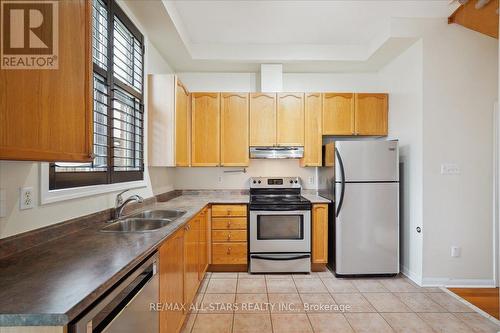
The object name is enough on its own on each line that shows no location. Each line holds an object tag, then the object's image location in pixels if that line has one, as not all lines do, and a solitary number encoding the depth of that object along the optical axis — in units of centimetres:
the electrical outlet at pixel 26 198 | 136
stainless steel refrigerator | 317
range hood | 370
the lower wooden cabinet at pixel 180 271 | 164
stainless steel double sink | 204
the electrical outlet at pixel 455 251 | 297
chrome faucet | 212
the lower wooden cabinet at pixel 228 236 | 336
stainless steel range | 330
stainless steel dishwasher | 92
